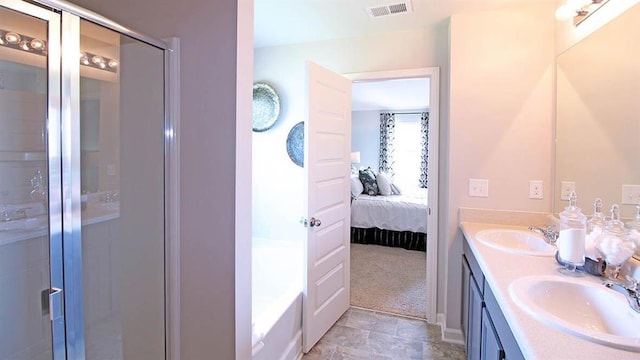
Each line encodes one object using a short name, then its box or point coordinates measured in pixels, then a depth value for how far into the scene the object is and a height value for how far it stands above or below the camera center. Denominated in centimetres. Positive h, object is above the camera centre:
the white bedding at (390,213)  462 -63
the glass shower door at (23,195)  138 -12
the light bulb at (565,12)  190 +92
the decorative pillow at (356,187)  521 -29
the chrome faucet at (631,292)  102 -40
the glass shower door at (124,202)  158 -17
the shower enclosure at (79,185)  123 -8
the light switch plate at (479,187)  238 -13
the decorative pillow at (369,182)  549 -21
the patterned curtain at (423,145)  713 +54
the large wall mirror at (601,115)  147 +29
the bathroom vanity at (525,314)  86 -46
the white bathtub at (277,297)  192 -94
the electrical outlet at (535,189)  228 -13
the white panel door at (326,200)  234 -24
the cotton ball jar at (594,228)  137 -26
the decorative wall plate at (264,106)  308 +59
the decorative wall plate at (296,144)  302 +23
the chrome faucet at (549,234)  185 -38
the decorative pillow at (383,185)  553 -26
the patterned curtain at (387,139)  743 +69
